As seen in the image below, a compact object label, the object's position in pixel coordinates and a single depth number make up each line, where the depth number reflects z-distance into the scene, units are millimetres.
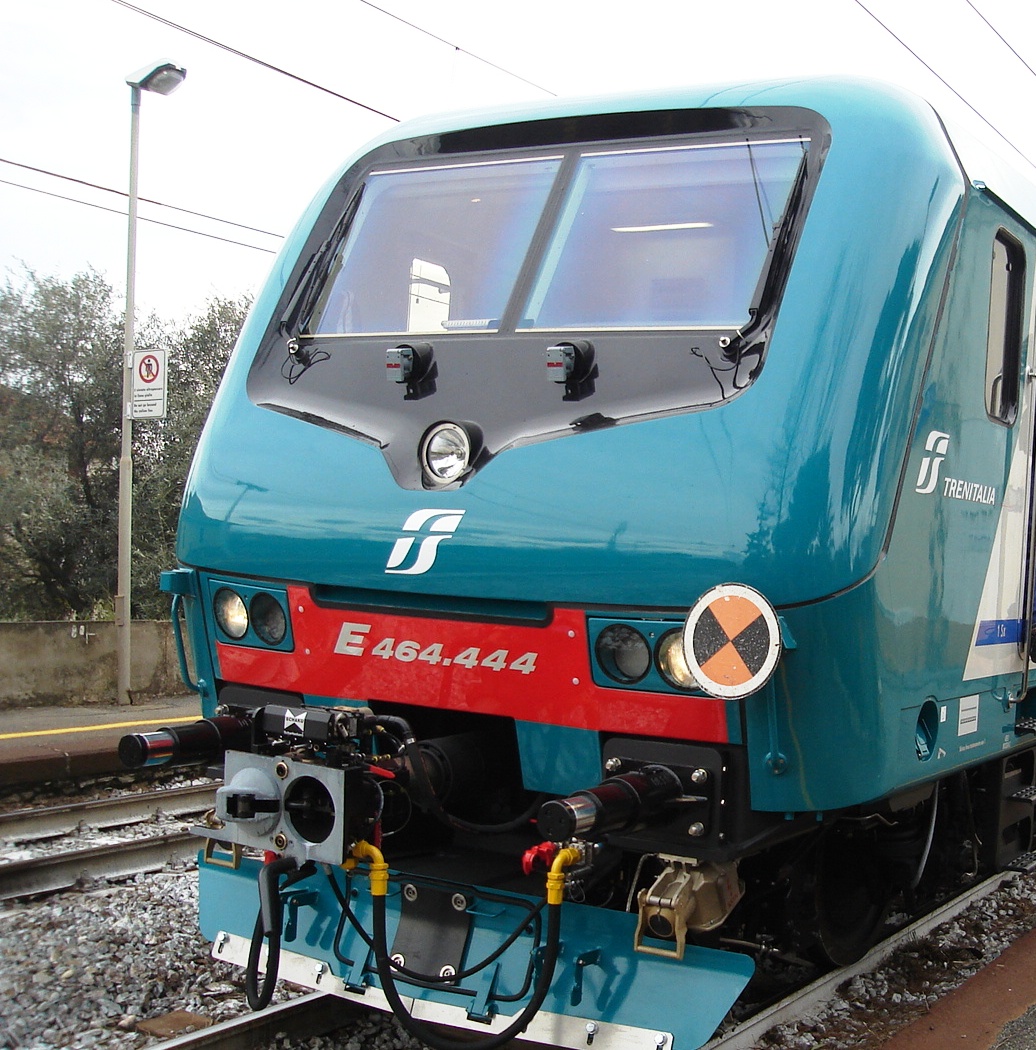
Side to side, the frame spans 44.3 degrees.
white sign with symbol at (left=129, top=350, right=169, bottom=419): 12547
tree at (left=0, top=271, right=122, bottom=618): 16172
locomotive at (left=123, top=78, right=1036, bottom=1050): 3254
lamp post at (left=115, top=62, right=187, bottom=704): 12656
